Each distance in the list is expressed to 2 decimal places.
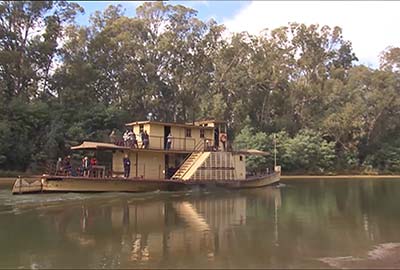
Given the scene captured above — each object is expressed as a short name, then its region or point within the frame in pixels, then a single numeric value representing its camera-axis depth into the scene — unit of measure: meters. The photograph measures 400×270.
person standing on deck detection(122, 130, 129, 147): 30.09
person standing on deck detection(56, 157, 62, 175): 27.00
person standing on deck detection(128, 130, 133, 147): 29.92
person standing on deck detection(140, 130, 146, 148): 30.22
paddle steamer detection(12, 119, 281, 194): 27.52
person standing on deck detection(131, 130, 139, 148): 29.98
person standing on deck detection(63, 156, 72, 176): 27.10
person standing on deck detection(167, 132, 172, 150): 31.36
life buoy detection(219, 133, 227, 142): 33.84
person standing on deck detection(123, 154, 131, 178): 29.19
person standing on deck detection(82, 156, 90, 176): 28.03
